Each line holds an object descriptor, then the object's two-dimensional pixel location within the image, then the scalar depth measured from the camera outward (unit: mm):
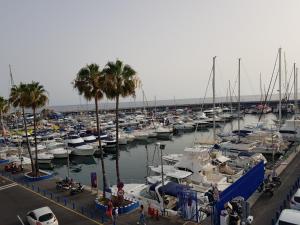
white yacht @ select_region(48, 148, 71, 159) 44134
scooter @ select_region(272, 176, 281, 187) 19256
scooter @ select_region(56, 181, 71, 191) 21671
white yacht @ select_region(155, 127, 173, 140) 62164
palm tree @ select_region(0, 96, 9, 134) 37026
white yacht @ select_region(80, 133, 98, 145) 51961
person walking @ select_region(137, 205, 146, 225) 14711
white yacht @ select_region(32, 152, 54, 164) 41242
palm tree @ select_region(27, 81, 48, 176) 23776
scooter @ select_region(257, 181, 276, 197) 17877
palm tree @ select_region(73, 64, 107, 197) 18501
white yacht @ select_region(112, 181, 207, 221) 16321
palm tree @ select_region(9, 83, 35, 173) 23652
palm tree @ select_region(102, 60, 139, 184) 17733
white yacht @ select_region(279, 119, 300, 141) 40766
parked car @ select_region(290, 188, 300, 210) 14737
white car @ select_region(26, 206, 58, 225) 14600
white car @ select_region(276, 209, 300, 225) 12129
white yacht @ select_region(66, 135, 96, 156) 46041
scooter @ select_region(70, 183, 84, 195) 20519
